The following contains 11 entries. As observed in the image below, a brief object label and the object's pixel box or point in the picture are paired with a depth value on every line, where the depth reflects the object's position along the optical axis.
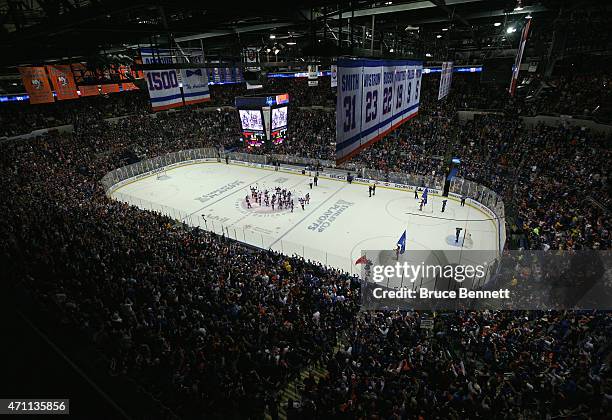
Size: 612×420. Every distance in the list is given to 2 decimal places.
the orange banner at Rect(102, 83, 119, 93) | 27.13
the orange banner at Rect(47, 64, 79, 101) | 18.28
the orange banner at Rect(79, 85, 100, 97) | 24.69
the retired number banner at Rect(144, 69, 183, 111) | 10.01
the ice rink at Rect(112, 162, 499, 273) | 19.86
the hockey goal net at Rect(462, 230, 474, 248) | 19.18
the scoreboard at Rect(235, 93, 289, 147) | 25.06
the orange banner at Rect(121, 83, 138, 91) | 29.90
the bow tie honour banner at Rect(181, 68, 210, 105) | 11.87
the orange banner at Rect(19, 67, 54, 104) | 17.90
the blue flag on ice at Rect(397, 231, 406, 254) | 16.58
